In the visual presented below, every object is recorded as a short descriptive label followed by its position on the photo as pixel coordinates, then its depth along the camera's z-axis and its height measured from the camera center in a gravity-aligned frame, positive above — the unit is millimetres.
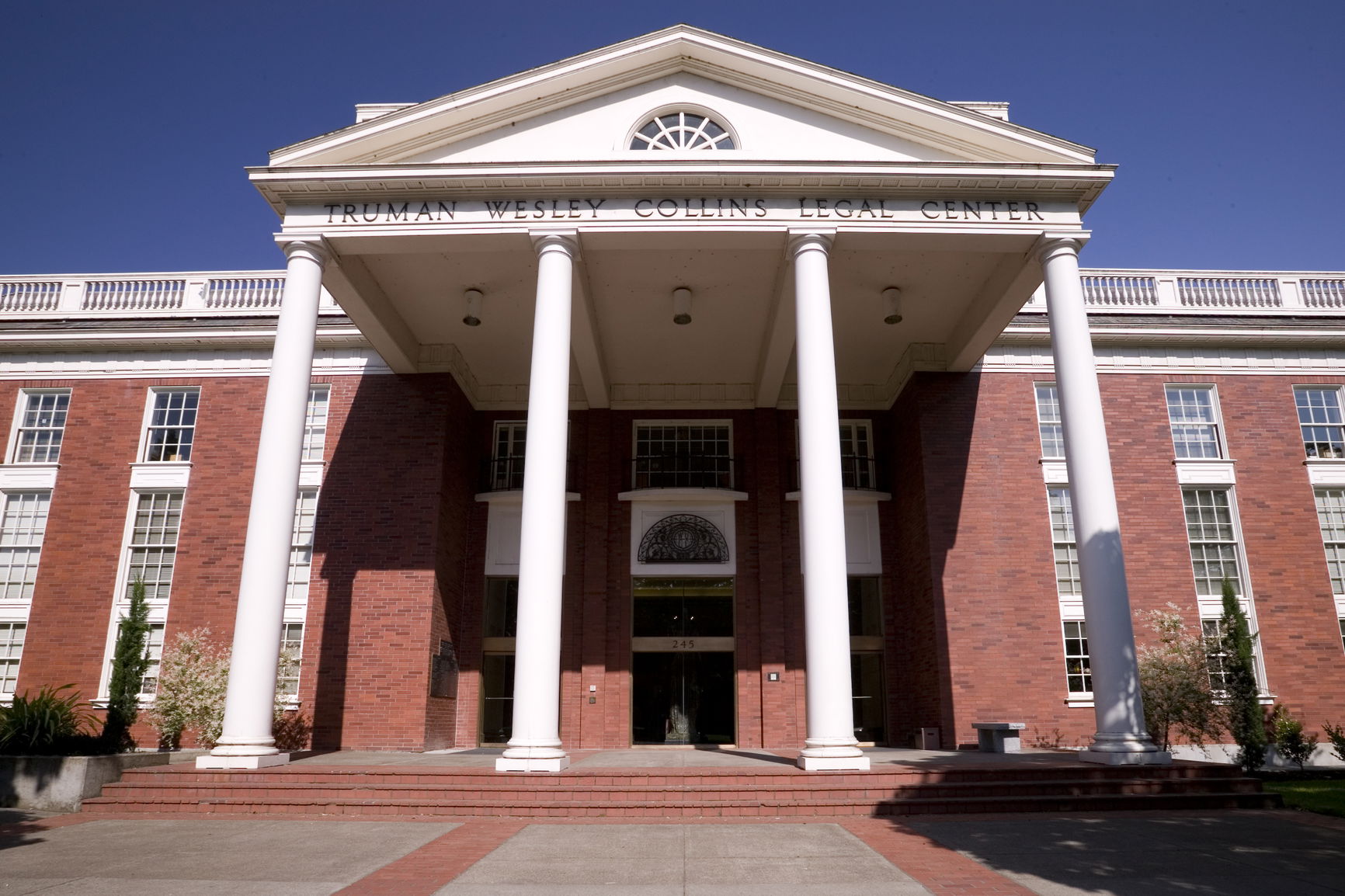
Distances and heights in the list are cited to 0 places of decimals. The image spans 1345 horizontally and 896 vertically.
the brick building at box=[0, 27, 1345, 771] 15148 +5734
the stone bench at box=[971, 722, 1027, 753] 16922 -1007
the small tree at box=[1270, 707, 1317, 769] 17156 -1060
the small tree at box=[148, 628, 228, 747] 16578 -228
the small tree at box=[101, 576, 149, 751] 14039 +142
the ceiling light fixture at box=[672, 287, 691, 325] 17578 +7230
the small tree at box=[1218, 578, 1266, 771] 15461 -40
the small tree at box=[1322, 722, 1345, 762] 16623 -986
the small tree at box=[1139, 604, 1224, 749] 15992 -108
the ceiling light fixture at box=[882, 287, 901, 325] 17828 +7348
